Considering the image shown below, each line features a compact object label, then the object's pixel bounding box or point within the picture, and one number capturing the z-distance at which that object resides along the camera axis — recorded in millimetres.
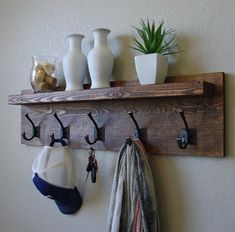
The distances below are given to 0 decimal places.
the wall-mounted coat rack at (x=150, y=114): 1049
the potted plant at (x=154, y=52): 1075
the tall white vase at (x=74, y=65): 1276
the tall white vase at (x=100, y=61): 1200
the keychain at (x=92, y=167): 1287
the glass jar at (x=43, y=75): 1357
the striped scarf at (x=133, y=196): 1072
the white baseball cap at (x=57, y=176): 1271
